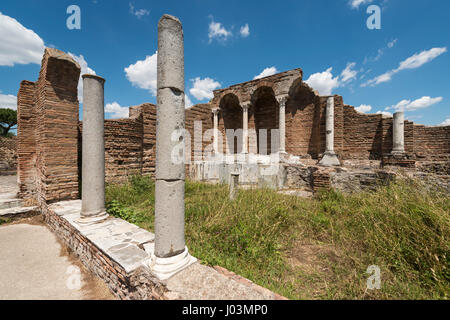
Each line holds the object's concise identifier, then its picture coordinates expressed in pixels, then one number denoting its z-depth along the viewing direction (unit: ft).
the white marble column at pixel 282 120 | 36.47
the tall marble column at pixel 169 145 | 6.89
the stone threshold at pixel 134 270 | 5.69
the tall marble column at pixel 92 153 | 11.93
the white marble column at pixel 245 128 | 41.32
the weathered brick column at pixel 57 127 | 14.94
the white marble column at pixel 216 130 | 42.14
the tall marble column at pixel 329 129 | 33.41
